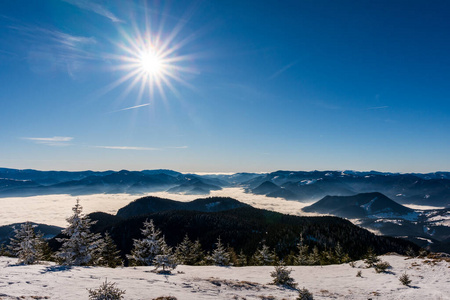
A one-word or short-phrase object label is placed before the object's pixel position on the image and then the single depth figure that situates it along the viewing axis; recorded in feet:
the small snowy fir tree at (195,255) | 163.82
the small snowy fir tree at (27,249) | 68.69
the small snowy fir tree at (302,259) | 121.92
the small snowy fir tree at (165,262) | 69.48
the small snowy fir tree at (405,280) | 55.72
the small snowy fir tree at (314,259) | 117.50
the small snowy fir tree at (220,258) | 125.18
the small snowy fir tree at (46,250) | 122.01
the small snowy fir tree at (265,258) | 152.08
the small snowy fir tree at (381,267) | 69.93
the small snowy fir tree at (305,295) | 44.57
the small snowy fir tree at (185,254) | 160.01
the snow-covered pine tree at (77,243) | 85.61
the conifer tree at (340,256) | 112.94
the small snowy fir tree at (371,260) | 78.18
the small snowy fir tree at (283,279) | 59.39
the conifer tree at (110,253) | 156.56
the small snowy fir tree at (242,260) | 168.68
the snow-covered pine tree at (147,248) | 101.86
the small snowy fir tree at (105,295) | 33.76
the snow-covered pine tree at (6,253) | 103.43
